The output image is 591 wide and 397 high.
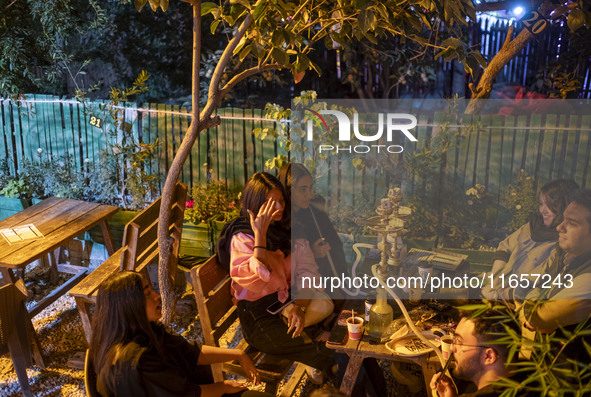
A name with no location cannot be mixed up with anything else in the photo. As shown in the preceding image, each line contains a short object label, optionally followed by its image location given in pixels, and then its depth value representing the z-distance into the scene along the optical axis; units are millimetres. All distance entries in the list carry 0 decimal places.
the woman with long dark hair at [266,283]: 3516
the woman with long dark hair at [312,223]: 4094
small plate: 2975
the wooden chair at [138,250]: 4074
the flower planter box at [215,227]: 5430
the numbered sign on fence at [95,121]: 6145
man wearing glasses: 2406
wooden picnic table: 4164
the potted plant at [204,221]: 5473
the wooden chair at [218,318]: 3418
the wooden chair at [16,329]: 3695
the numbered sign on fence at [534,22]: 5022
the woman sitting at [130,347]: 2558
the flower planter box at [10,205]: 6234
